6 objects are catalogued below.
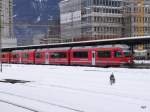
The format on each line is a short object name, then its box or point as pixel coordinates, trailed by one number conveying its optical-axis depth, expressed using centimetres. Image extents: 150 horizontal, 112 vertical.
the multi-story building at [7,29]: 12610
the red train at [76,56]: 5338
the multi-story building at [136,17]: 13288
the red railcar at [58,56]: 6316
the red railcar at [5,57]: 8501
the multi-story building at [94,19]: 12725
